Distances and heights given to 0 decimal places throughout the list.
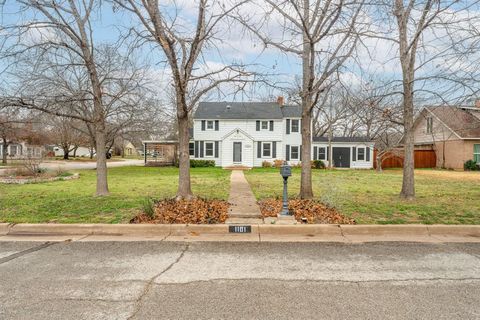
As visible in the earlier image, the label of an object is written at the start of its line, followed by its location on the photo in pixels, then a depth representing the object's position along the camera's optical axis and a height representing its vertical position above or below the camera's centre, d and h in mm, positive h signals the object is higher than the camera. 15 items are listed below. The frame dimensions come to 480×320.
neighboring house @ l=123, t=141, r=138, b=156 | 93625 +2578
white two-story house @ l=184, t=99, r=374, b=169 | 28109 +1478
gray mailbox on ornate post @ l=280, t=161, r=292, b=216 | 6512 -550
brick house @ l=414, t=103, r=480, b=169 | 25836 +928
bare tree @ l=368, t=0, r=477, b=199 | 8109 +2598
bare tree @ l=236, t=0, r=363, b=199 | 6895 +2733
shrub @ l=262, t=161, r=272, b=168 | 27933 -644
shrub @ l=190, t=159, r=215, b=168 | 27734 -520
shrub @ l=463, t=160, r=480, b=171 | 25391 -861
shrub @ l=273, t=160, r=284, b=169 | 28012 -559
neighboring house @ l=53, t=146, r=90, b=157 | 68938 +1455
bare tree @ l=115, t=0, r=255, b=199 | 6805 +2400
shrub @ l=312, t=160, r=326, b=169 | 28231 -680
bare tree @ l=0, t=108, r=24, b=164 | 30164 +2329
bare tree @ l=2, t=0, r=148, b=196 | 7781 +2419
